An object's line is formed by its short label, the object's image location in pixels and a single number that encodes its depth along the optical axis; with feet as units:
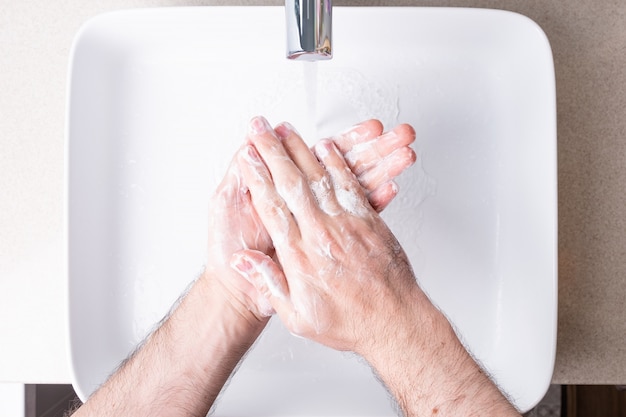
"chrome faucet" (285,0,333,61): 1.57
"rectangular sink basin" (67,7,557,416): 2.29
